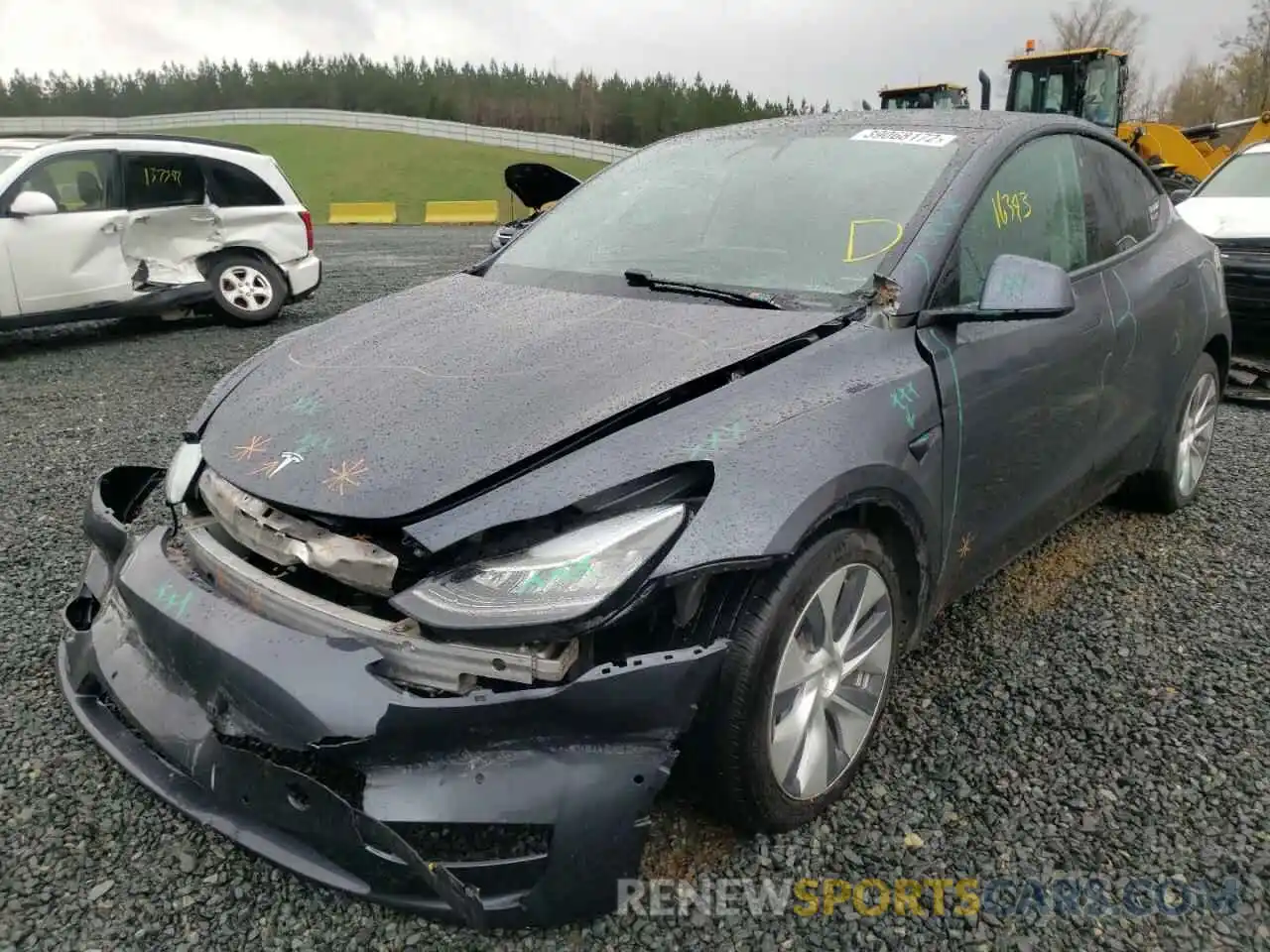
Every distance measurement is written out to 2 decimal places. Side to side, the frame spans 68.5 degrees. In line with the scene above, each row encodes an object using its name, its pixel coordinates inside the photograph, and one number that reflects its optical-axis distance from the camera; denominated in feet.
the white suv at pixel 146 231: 23.54
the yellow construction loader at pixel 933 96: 49.10
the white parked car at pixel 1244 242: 20.38
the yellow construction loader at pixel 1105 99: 43.62
